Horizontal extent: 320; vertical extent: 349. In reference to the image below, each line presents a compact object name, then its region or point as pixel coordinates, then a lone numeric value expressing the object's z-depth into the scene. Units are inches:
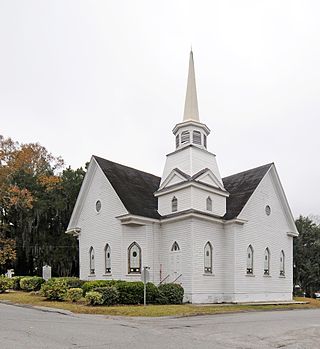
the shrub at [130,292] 826.8
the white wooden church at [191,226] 1003.9
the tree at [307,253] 1998.0
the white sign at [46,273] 1184.8
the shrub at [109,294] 793.6
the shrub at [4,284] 1116.0
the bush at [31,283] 1130.0
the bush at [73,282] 952.9
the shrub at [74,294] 849.5
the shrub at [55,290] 888.3
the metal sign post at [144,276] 771.4
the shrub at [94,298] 780.6
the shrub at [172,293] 883.4
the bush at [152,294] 860.6
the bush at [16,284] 1246.6
